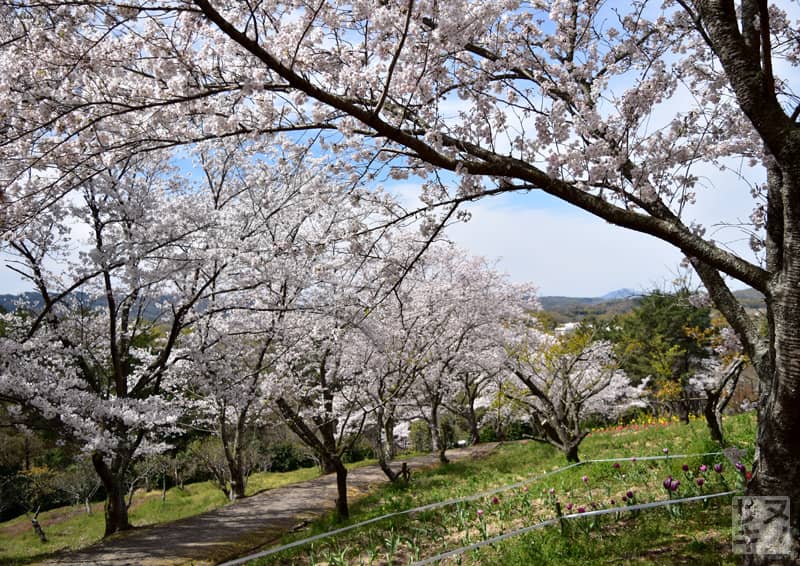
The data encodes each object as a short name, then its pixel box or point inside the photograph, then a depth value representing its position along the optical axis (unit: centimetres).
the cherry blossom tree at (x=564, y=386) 956
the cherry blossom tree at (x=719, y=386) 586
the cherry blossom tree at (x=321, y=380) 791
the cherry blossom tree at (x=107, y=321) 796
